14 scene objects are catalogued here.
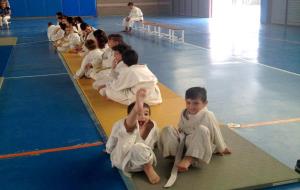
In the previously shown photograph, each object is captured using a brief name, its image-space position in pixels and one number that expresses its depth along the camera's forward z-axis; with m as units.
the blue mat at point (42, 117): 4.09
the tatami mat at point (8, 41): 12.02
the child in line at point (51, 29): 12.38
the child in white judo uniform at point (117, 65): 5.17
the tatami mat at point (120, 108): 4.46
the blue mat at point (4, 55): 8.48
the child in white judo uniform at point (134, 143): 3.03
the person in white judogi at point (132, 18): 15.11
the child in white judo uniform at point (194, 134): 3.08
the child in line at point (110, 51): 5.93
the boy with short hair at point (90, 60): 6.66
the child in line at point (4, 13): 18.28
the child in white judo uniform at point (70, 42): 10.04
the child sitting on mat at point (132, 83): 4.92
